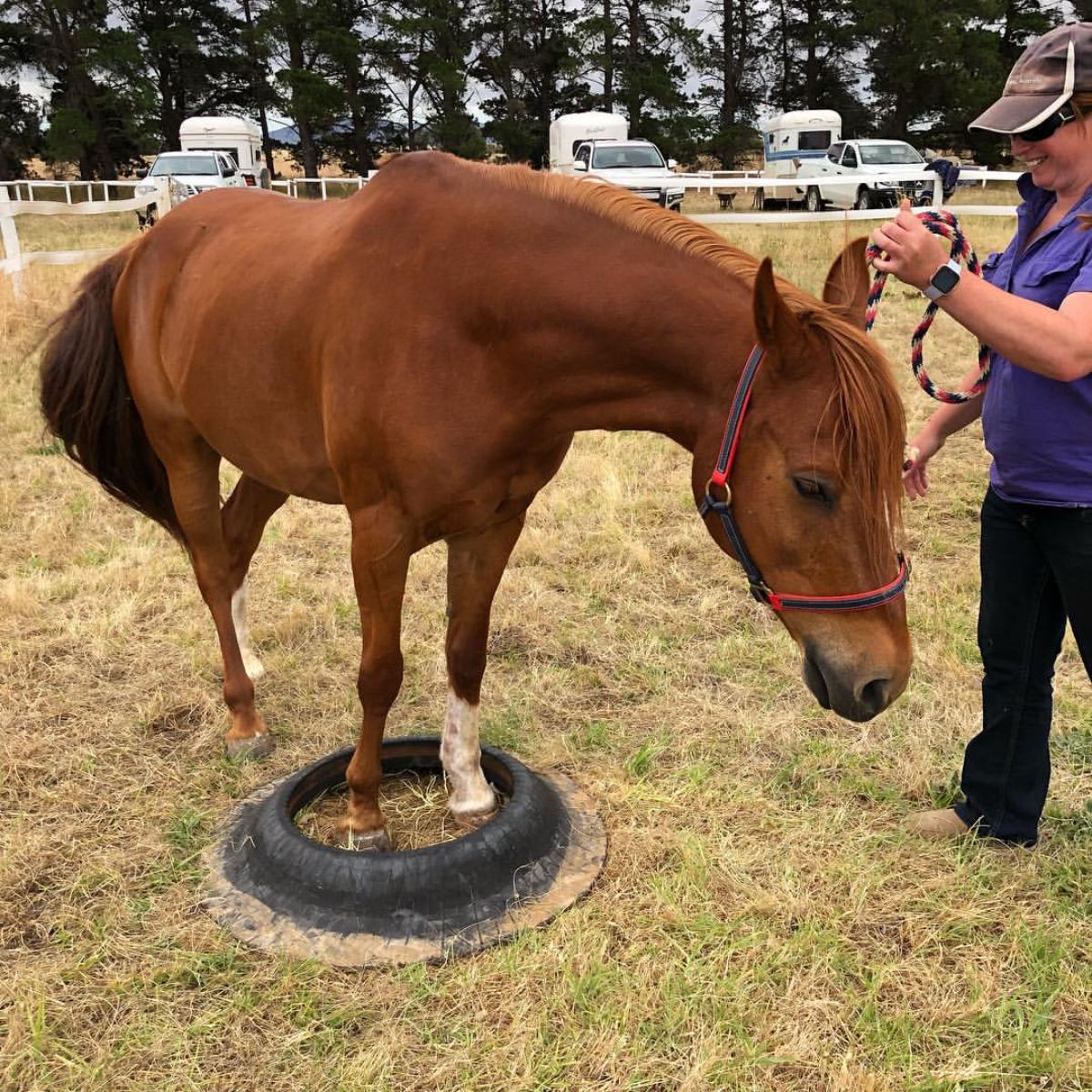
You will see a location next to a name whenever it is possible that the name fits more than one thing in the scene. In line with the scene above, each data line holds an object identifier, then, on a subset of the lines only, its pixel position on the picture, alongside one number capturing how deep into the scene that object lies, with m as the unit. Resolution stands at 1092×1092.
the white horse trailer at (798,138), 27.28
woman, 1.72
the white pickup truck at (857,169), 18.11
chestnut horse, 1.86
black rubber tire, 2.29
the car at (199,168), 19.86
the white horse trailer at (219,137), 26.23
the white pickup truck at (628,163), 18.87
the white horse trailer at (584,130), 26.11
